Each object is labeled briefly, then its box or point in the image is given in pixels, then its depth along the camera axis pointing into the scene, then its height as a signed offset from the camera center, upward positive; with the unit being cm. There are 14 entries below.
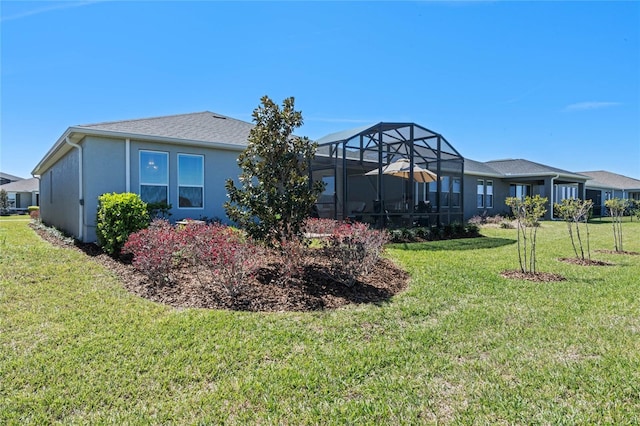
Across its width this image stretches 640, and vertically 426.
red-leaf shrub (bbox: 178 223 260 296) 512 -76
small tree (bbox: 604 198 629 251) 1098 -1
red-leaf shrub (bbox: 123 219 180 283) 576 -80
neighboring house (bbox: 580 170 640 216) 3462 +185
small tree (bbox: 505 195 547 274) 722 -9
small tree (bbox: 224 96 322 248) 647 +39
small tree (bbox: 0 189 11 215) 3591 +22
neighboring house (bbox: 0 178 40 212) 3950 +117
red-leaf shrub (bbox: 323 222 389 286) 589 -80
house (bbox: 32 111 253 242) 989 +126
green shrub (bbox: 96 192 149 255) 807 -32
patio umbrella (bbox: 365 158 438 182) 1311 +129
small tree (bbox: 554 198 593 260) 867 -6
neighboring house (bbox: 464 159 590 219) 2308 +167
